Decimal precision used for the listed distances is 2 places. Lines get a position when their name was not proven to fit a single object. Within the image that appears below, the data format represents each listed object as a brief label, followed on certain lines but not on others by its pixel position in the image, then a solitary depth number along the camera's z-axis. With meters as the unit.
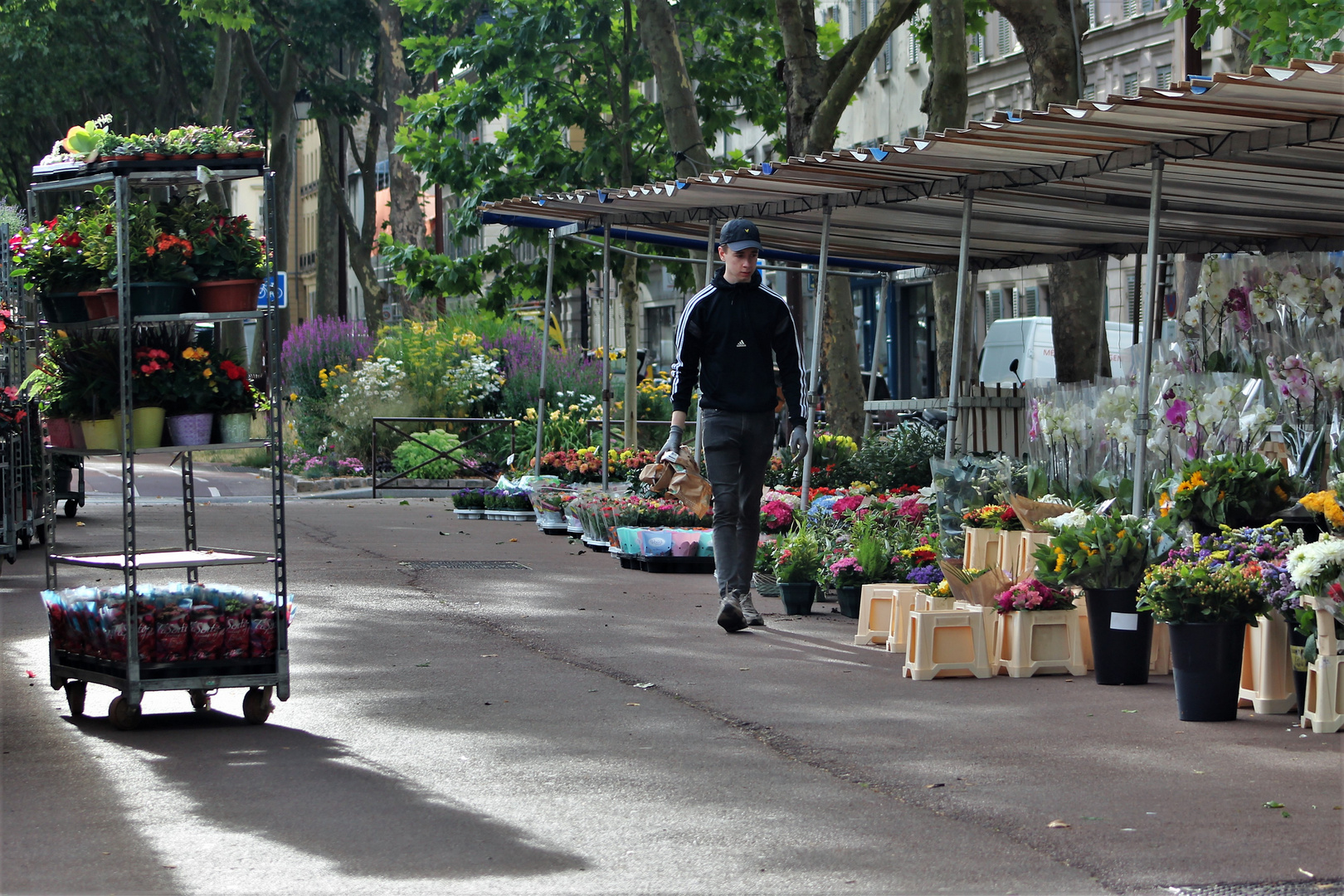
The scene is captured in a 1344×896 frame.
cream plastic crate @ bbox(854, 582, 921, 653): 18.95
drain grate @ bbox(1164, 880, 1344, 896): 9.41
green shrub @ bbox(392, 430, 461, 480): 50.87
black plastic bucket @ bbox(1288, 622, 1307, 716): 14.21
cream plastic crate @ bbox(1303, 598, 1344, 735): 13.70
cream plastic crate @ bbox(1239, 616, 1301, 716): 14.54
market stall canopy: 16.55
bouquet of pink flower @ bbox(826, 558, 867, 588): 21.00
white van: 64.12
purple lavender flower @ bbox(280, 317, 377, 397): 63.06
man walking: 19.77
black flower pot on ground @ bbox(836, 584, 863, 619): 21.08
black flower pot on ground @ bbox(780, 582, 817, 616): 21.69
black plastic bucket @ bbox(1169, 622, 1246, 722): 14.27
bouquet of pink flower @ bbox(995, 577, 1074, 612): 16.78
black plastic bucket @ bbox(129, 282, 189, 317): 14.59
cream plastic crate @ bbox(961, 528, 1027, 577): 19.70
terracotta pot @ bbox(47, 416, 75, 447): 15.30
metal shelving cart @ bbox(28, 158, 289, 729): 14.34
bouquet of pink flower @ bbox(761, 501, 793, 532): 26.22
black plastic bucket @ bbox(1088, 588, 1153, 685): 16.03
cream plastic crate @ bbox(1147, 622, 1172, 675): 16.75
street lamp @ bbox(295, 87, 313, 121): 77.62
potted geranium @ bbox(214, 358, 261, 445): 15.13
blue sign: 14.90
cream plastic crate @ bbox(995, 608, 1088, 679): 16.73
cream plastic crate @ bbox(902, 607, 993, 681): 16.59
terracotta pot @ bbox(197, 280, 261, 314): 14.79
